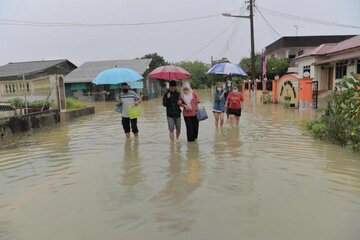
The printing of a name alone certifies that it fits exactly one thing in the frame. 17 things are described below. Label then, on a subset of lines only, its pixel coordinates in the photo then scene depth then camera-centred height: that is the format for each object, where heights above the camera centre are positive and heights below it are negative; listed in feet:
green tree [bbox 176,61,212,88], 243.40 +0.63
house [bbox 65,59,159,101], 117.91 -0.17
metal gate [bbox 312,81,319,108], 58.96 -3.51
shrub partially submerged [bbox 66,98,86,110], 63.55 -3.90
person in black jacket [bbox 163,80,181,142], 26.96 -1.92
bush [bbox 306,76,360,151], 25.23 -3.32
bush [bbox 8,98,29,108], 48.28 -2.36
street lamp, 85.84 +12.70
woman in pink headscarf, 26.94 -1.79
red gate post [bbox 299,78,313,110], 58.18 -3.11
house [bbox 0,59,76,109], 50.37 -0.48
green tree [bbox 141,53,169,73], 184.98 +10.96
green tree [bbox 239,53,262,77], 134.96 +4.79
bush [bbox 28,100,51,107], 49.60 -2.63
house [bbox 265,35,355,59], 128.88 +11.32
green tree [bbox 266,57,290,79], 121.39 +2.82
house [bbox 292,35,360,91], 75.15 +2.73
